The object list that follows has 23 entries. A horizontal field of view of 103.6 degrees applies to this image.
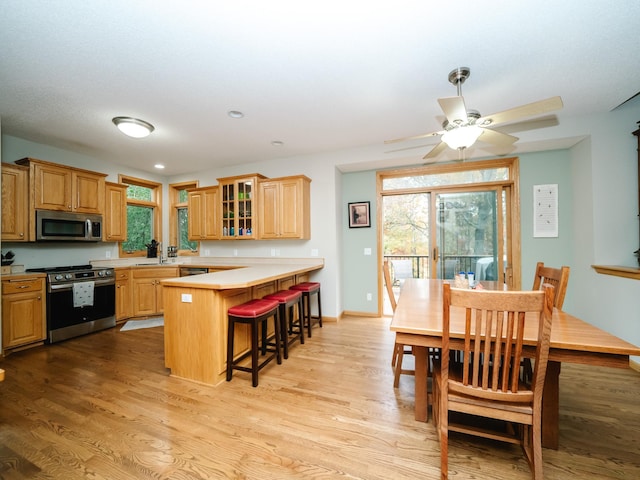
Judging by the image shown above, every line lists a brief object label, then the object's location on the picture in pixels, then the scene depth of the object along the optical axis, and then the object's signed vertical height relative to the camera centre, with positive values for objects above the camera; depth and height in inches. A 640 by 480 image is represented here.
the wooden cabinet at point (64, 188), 130.3 +30.9
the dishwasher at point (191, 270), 175.3 -20.4
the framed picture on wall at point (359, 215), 167.9 +16.6
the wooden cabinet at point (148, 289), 165.6 -31.8
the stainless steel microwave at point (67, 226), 132.2 +9.1
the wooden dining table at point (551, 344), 46.3 -20.2
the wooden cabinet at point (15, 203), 120.3 +19.8
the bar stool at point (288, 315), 107.3 -35.3
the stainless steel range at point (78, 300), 127.6 -31.6
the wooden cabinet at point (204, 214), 179.2 +20.0
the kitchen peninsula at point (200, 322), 88.0 -29.3
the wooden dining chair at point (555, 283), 70.3 -13.6
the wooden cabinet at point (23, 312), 114.1 -32.5
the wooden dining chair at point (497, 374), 43.4 -25.9
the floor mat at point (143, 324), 151.7 -51.5
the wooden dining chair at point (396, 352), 85.0 -40.5
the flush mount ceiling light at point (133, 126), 113.2 +52.7
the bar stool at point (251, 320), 86.8 -28.0
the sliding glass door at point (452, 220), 145.5 +11.5
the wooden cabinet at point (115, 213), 162.4 +19.5
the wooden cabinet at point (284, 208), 158.4 +20.9
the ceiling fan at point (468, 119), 67.1 +35.1
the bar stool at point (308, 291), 132.7 -27.5
